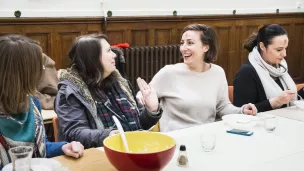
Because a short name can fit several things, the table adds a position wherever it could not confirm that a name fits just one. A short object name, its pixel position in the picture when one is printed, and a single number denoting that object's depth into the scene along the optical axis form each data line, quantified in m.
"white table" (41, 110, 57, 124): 3.19
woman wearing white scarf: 2.91
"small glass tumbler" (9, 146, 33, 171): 1.33
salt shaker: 1.59
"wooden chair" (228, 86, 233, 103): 3.03
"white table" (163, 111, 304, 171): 1.60
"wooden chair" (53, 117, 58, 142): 2.21
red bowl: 1.38
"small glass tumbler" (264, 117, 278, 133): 2.08
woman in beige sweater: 2.61
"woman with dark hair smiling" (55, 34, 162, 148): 2.11
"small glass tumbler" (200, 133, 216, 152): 1.74
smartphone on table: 2.03
